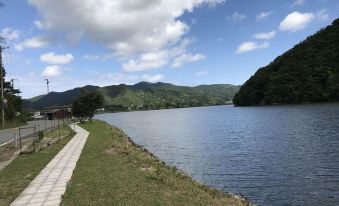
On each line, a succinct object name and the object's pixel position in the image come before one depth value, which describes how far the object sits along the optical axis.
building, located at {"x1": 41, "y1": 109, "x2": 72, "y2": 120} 131.46
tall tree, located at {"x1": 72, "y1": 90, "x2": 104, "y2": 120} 85.25
